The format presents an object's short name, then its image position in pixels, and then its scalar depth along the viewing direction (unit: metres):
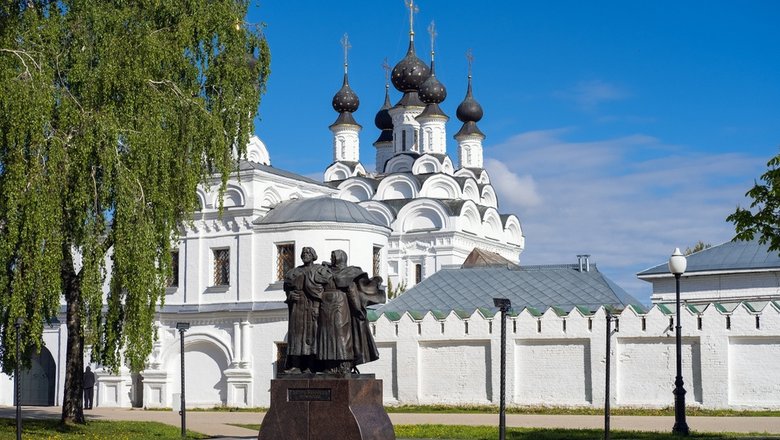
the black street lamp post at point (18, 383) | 15.62
